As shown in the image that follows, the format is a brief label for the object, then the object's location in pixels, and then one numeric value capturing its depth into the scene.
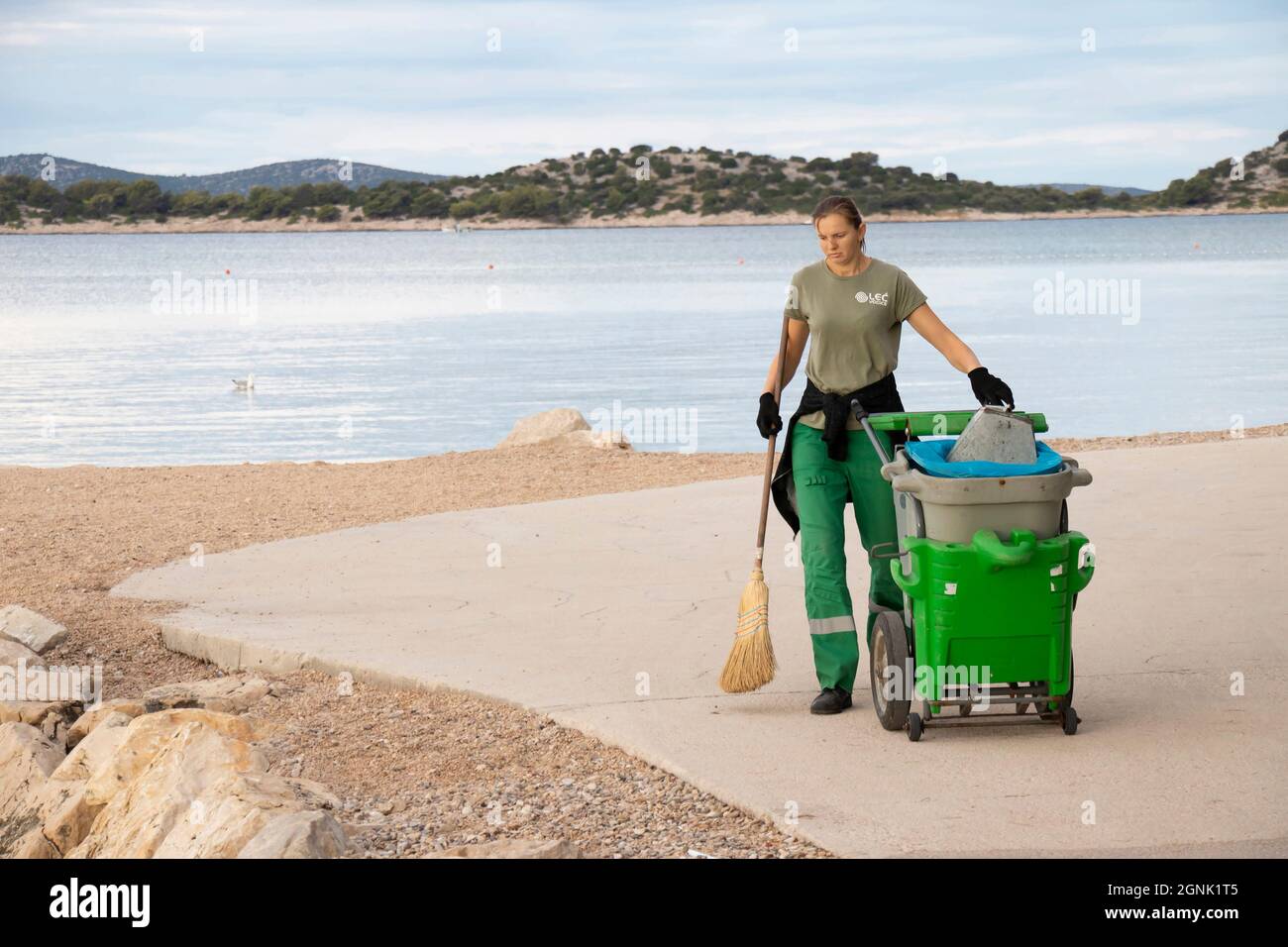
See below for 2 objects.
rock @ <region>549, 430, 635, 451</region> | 15.23
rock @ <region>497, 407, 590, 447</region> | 15.73
